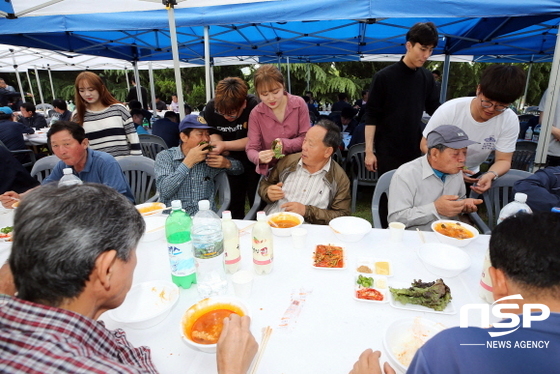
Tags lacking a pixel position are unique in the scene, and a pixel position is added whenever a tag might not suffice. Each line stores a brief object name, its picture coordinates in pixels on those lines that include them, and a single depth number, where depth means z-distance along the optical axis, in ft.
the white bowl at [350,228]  6.15
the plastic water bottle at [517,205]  5.49
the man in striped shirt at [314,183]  8.36
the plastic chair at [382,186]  8.58
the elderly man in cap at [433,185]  7.17
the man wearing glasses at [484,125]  8.10
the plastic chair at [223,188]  9.71
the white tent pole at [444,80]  24.09
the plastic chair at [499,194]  8.60
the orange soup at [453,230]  6.18
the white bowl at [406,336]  3.50
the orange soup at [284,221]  6.83
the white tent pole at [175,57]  10.97
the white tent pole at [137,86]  29.30
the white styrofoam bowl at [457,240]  5.83
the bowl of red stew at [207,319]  3.67
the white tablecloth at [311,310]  3.64
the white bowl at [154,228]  6.59
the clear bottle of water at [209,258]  4.82
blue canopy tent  10.62
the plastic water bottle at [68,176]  7.43
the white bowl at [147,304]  4.09
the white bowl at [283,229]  6.49
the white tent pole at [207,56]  12.67
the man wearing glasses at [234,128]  9.51
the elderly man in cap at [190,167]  8.64
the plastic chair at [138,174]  10.89
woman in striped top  11.03
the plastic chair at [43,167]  10.85
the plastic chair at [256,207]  8.97
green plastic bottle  4.85
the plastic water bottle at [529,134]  20.51
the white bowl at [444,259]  4.98
